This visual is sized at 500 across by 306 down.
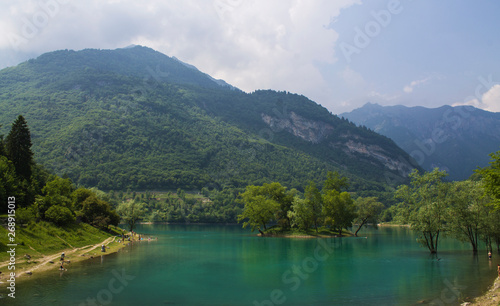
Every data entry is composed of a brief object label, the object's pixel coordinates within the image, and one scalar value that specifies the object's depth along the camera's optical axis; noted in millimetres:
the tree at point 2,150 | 58031
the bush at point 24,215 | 43466
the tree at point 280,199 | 101375
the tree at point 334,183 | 105062
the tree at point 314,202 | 97000
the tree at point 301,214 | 95875
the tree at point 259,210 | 97938
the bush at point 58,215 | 53062
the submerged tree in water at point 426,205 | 53438
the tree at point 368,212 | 107625
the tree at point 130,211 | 99562
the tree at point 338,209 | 95375
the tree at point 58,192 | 56444
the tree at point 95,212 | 73125
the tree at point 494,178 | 31595
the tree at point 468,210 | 50662
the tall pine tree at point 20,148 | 56719
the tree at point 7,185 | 47094
